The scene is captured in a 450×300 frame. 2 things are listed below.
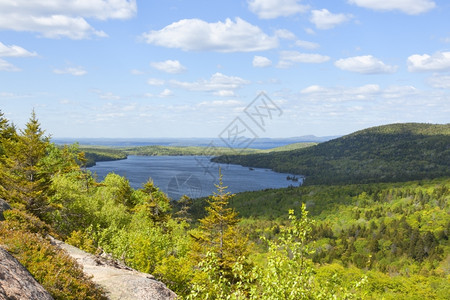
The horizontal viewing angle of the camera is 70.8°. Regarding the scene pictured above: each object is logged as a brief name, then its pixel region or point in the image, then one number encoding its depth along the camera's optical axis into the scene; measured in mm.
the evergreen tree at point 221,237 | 35969
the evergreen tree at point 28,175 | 31891
